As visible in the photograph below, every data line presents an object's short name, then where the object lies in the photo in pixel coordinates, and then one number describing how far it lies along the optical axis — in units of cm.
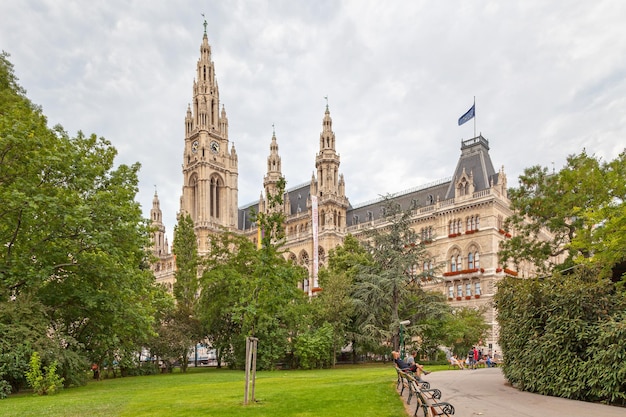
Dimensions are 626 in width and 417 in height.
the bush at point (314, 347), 2773
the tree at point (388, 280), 2920
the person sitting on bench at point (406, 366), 1320
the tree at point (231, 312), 2789
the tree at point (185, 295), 3091
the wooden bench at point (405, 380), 1130
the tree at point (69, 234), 1705
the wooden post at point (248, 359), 1155
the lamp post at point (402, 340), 2556
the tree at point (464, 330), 3020
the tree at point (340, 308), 2984
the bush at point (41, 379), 1539
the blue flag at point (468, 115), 4606
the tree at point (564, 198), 2380
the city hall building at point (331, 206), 4722
